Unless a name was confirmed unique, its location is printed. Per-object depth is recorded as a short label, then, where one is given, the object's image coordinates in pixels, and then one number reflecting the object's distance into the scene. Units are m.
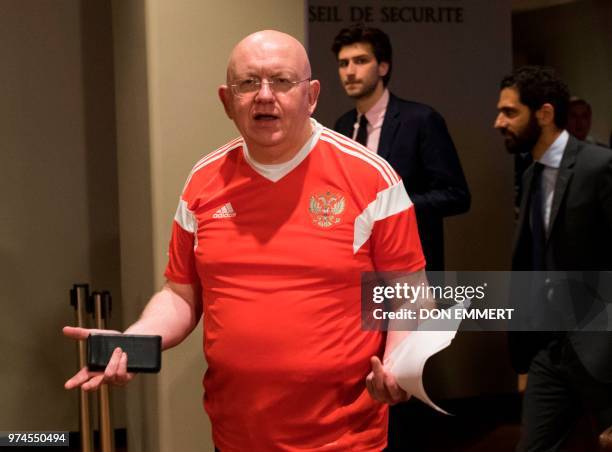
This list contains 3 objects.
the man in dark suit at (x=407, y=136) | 3.66
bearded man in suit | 3.19
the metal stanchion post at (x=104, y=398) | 3.40
